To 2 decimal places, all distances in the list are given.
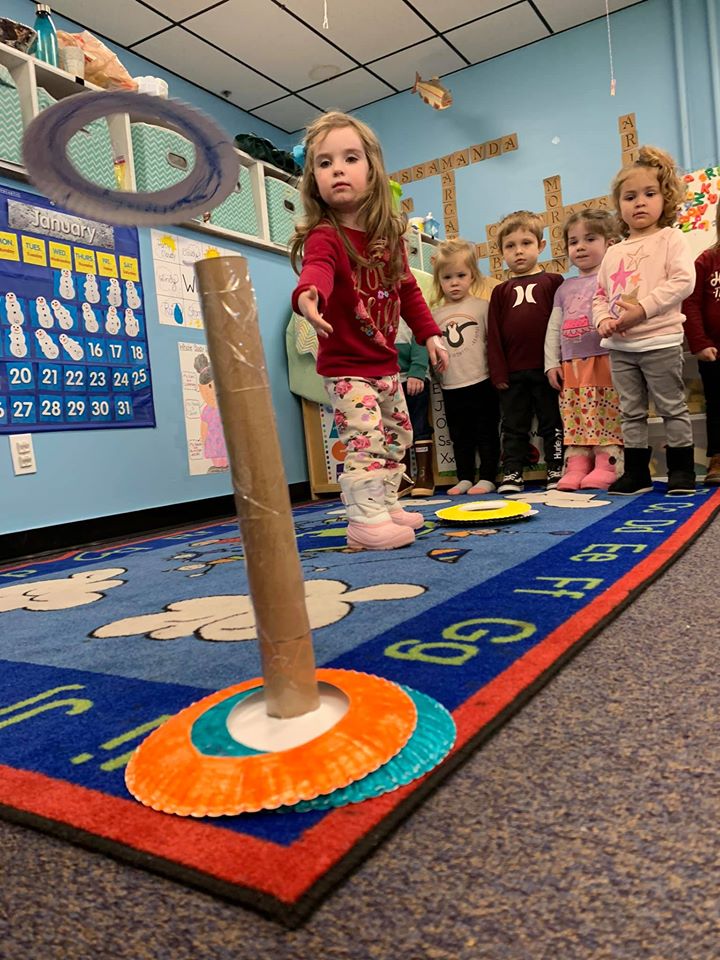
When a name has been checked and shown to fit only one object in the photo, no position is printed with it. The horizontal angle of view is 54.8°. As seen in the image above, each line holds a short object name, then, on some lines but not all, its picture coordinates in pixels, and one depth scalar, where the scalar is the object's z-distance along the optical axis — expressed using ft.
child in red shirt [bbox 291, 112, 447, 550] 4.17
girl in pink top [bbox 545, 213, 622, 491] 6.51
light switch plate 5.53
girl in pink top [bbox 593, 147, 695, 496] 5.33
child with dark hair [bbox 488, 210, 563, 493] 7.02
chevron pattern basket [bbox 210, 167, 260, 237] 7.43
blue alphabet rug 1.21
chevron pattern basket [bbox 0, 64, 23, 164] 5.36
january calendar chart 5.55
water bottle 5.85
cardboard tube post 1.40
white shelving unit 5.52
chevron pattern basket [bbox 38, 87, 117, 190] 5.22
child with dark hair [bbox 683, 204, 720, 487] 6.01
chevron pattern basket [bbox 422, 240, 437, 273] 10.91
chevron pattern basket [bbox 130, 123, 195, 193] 6.33
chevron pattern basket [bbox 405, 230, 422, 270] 10.39
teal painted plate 1.29
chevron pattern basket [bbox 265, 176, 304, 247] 8.18
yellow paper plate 4.46
